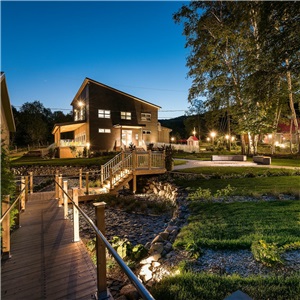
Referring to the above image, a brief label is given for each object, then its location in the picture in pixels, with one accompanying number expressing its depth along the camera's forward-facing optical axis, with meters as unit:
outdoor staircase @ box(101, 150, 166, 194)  12.28
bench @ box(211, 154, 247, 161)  20.92
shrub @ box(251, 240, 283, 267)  3.68
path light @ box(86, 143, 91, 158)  24.78
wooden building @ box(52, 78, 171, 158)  26.42
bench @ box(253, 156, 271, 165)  17.06
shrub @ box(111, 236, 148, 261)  4.68
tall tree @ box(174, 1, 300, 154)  9.52
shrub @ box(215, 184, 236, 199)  8.40
